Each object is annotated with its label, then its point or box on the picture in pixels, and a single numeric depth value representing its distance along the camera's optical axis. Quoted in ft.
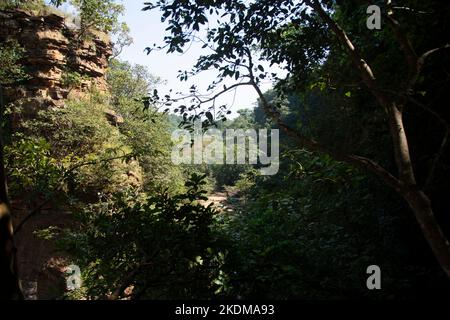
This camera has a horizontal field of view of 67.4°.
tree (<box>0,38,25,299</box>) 6.66
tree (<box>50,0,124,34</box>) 50.90
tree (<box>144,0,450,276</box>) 10.03
